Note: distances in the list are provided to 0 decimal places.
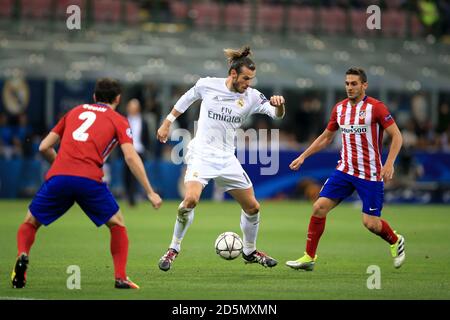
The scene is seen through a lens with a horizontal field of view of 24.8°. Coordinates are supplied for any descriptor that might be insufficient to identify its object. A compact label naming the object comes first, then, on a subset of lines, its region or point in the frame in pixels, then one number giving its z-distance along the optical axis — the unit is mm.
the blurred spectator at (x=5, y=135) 26016
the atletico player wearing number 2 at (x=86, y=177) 9648
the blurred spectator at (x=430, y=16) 34094
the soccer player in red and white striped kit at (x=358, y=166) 11953
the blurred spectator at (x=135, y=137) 23141
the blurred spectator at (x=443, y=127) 29125
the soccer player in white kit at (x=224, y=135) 11758
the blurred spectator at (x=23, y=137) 25797
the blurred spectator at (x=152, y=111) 25547
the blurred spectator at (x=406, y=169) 27734
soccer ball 12266
